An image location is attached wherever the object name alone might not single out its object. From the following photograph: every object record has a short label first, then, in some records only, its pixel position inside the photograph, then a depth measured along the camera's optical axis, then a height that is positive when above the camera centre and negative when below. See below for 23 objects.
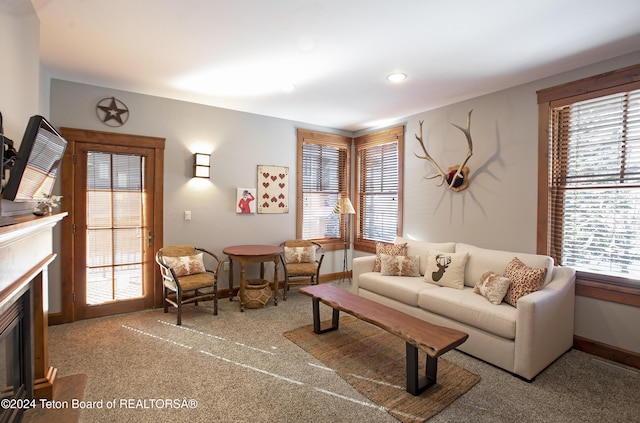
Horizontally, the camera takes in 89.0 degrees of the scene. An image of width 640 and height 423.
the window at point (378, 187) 5.04 +0.34
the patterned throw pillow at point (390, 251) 4.25 -0.57
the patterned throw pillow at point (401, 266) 4.04 -0.73
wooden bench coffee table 2.28 -0.93
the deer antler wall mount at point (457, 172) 3.83 +0.46
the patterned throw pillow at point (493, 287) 2.95 -0.73
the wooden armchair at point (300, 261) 4.58 -0.81
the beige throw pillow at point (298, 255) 4.86 -0.72
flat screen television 1.64 +0.23
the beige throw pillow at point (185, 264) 3.92 -0.72
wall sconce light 4.29 +0.54
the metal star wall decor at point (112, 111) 3.76 +1.10
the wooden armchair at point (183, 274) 3.71 -0.83
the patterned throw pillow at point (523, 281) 2.84 -0.64
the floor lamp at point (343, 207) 5.26 +0.00
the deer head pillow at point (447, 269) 3.54 -0.68
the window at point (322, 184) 5.32 +0.40
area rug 2.25 -1.34
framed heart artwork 4.91 +0.26
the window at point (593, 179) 2.80 +0.29
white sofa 2.56 -0.93
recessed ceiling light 3.25 +1.33
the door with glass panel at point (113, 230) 3.74 -0.30
